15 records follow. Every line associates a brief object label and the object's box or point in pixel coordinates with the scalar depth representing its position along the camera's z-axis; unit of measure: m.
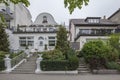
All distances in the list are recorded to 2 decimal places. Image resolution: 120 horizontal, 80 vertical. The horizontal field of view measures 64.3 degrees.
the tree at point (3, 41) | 12.07
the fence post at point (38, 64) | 8.41
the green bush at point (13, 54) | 10.07
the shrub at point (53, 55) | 8.83
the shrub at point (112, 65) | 8.47
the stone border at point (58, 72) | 8.26
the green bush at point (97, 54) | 8.70
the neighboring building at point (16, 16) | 15.28
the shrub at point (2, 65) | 8.59
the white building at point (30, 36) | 14.89
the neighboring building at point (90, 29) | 13.79
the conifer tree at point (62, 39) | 12.76
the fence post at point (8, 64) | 8.66
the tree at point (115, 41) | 11.50
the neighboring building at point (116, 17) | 17.03
